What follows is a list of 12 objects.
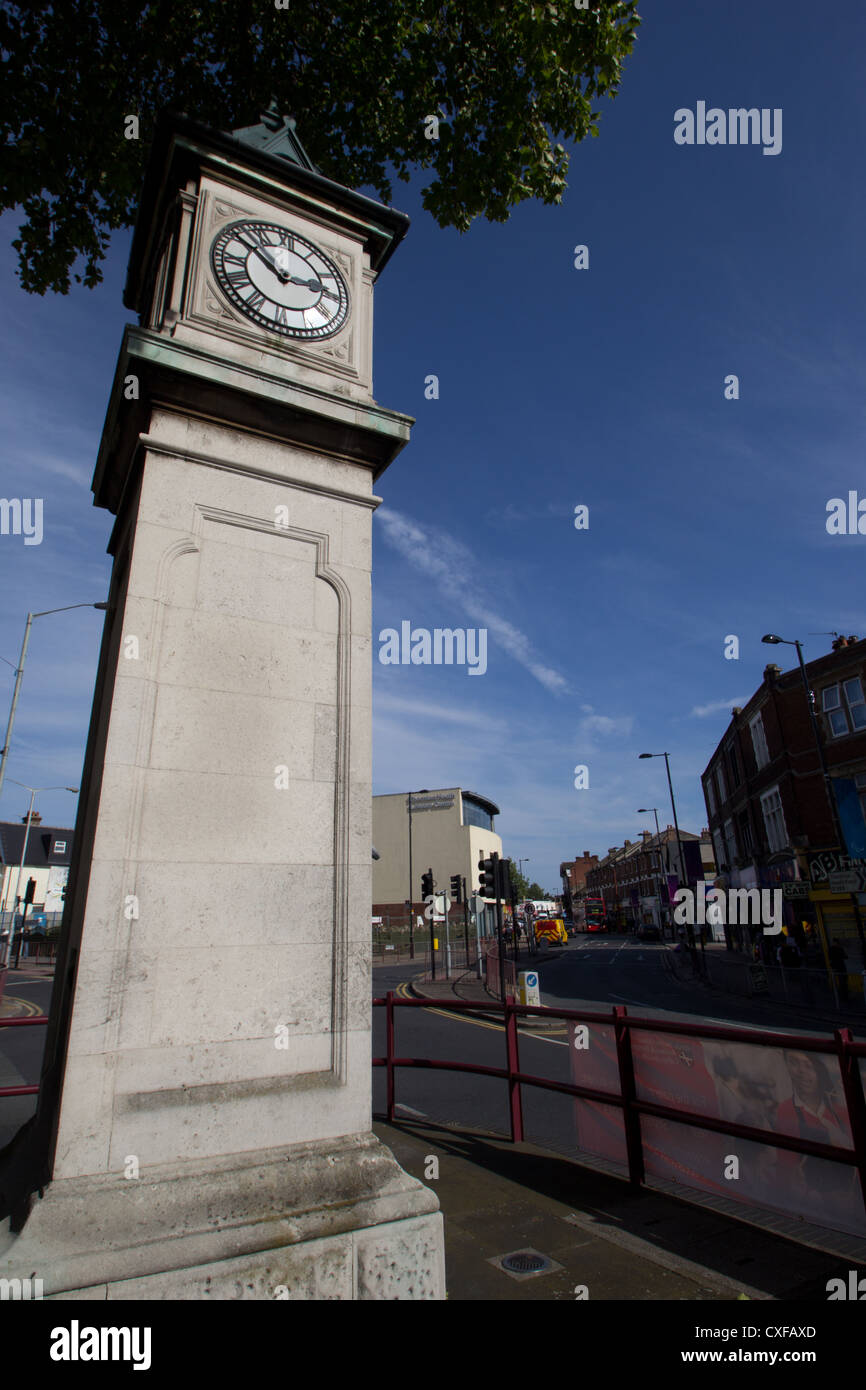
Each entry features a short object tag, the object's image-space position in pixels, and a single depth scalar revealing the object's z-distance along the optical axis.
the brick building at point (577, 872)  158.75
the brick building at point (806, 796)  21.42
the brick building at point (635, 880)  71.19
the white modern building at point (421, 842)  76.88
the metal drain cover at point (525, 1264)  3.73
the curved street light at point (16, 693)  26.19
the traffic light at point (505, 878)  18.66
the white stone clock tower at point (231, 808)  3.00
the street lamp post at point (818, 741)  24.59
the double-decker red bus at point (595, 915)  83.12
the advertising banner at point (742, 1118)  4.08
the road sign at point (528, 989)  14.72
